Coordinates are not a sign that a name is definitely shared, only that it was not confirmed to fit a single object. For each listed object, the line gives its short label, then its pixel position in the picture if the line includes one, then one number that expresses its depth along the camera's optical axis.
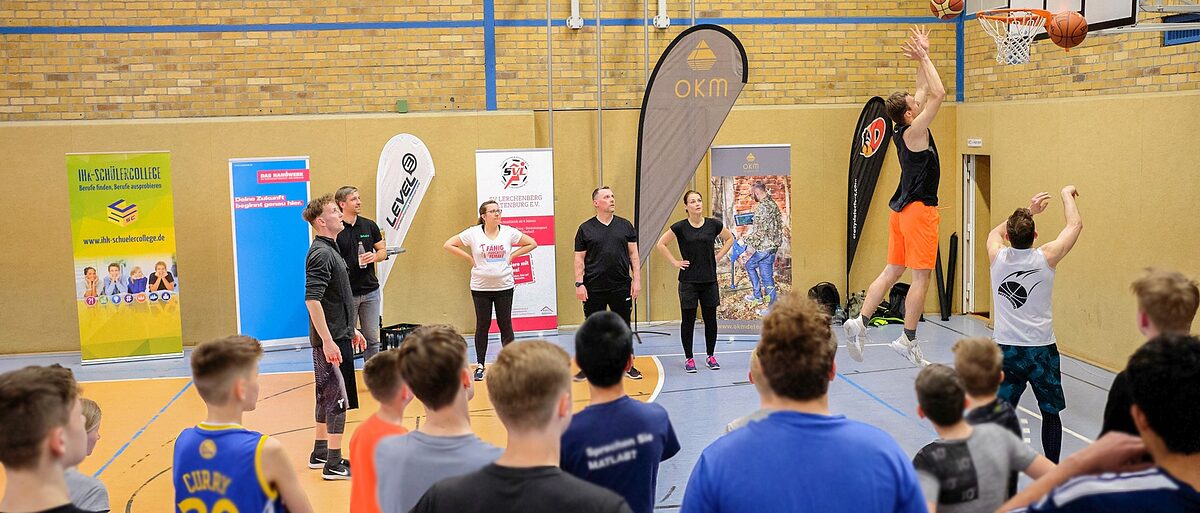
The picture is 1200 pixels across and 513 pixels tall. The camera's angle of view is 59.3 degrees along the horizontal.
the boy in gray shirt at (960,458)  3.32
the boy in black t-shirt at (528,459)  2.55
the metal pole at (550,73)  11.80
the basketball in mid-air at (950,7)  8.85
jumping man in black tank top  7.79
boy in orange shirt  3.64
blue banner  10.85
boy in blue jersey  3.35
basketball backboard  7.59
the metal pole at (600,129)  11.92
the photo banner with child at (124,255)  10.68
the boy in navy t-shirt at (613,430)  3.20
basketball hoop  7.82
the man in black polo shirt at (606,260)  9.23
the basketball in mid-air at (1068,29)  7.37
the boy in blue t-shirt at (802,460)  2.67
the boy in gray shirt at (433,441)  3.17
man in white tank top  6.12
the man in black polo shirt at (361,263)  8.05
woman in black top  9.48
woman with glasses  9.21
